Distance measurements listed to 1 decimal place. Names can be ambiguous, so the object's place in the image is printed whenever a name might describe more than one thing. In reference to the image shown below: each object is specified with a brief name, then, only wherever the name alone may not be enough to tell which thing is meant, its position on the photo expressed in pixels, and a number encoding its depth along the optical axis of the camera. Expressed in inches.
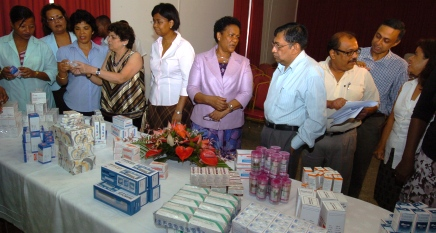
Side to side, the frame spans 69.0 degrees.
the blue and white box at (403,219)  46.9
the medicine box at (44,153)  74.9
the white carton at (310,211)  52.6
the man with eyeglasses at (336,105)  93.7
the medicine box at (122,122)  85.7
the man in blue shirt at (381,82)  109.9
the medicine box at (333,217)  50.4
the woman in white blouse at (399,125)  90.0
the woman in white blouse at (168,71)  112.4
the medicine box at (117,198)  56.3
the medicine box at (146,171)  60.0
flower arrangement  72.4
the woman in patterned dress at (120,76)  106.3
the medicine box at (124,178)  57.5
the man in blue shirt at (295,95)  80.3
